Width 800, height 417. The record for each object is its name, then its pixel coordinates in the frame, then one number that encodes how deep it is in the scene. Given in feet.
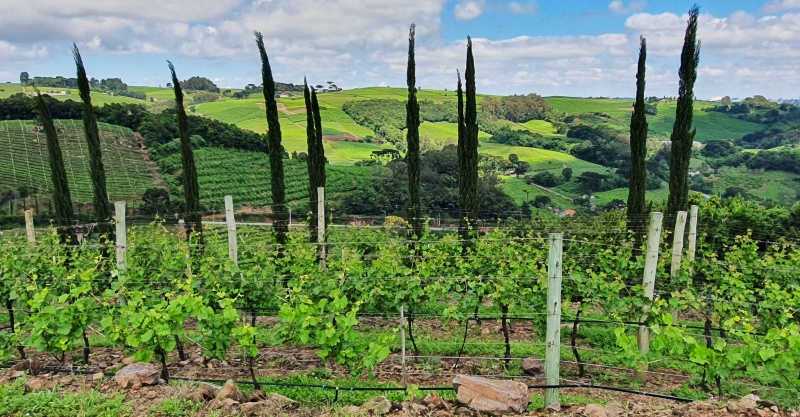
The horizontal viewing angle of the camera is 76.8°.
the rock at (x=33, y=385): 14.58
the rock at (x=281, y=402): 14.12
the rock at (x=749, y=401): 13.30
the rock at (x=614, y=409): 13.30
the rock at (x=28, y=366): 16.62
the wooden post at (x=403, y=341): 15.89
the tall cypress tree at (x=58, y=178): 56.39
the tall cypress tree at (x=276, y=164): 52.90
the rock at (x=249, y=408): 13.45
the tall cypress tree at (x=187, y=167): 55.21
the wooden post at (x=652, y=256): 18.75
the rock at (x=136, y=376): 15.14
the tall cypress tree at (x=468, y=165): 54.75
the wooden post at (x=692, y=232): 25.81
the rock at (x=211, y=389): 14.57
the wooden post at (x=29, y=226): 37.73
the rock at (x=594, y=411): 12.92
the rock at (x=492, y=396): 13.66
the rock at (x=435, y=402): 13.78
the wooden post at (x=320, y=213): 35.58
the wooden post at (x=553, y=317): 14.62
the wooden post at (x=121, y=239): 22.41
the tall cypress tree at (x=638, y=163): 52.08
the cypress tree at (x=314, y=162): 55.42
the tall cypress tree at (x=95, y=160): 54.65
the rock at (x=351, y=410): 13.23
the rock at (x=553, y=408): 13.83
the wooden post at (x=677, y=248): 23.02
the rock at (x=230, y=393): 14.08
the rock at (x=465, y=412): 13.50
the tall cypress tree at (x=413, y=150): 55.26
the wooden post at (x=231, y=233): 26.23
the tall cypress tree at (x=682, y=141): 48.83
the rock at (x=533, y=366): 19.83
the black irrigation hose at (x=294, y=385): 15.02
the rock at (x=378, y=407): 13.24
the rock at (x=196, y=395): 14.05
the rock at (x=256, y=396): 14.60
